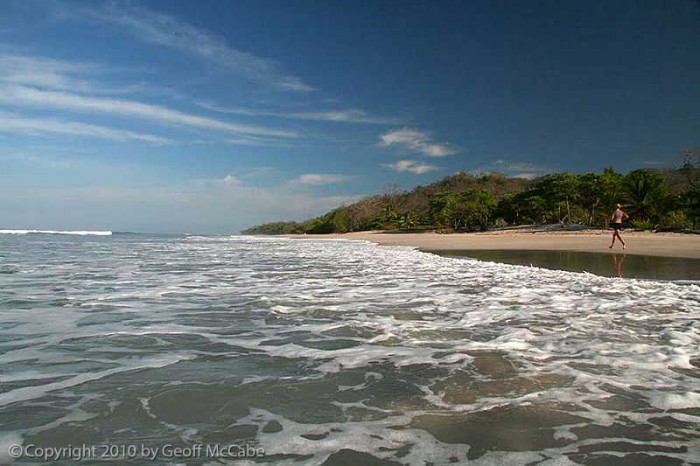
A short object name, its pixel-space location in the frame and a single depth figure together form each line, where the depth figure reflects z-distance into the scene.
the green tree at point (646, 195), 42.56
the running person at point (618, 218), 19.03
